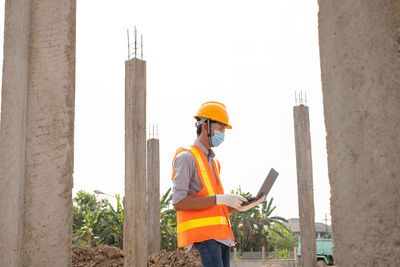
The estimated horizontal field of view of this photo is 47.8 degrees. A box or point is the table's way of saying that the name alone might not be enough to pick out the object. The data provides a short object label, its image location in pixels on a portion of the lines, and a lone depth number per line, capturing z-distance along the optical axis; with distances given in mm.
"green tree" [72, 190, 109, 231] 36531
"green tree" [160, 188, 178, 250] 13445
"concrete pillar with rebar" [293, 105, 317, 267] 7301
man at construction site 3076
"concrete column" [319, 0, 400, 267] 1453
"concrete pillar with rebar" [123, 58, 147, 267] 6191
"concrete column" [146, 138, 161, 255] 9477
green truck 13227
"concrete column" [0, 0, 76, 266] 2355
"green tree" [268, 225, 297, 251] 40069
